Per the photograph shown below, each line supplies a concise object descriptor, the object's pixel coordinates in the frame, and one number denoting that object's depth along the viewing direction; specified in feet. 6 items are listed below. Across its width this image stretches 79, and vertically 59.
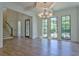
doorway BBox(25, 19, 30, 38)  14.72
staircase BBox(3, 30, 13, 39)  13.30
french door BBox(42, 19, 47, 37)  12.11
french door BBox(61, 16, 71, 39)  11.38
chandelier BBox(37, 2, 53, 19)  9.52
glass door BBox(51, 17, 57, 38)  12.11
